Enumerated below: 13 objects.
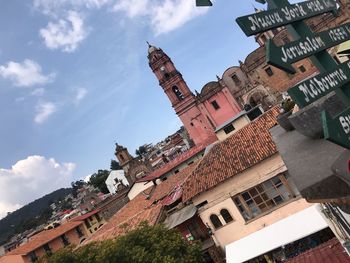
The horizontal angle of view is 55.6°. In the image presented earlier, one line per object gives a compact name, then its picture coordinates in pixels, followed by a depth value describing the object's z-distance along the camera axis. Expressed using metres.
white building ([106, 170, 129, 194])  75.25
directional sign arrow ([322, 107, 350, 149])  2.42
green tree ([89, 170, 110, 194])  87.70
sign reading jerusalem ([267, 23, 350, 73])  3.07
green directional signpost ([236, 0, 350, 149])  2.59
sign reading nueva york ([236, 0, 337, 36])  3.30
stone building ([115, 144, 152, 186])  55.41
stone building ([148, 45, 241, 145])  45.50
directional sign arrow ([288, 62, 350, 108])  2.89
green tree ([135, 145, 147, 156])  121.72
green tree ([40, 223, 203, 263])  15.55
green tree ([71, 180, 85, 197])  150.75
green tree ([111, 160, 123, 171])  119.72
